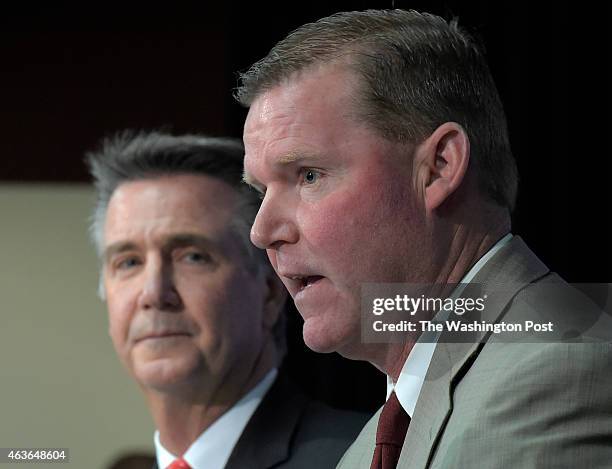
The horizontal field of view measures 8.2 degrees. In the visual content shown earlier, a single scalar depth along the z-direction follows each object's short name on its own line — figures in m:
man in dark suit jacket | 3.69
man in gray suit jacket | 3.31
